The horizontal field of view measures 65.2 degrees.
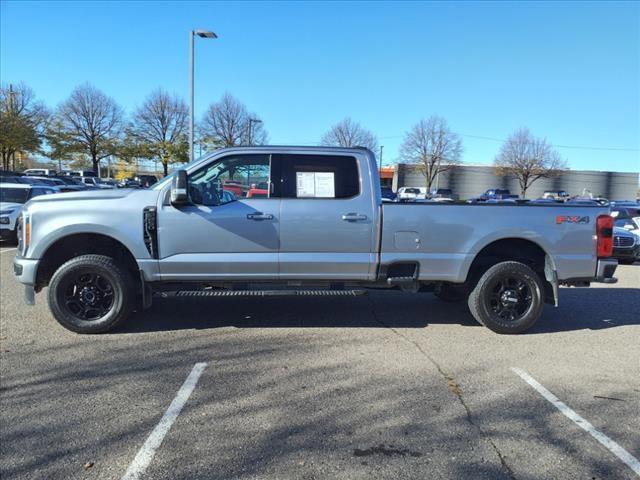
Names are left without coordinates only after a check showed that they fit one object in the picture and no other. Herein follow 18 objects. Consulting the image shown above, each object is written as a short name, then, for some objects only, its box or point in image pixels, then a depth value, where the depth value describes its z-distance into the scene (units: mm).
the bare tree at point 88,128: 49938
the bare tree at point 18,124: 40688
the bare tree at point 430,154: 58156
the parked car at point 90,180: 42809
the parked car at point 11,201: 13031
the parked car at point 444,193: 42875
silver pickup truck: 5324
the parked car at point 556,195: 49112
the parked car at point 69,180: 35662
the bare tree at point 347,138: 51531
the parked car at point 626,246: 12846
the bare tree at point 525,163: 59281
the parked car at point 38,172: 49875
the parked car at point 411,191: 44575
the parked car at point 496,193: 48531
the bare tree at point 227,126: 44594
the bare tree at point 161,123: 49688
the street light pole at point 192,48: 19656
